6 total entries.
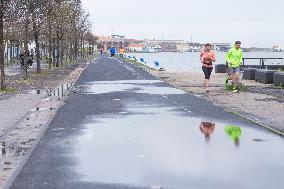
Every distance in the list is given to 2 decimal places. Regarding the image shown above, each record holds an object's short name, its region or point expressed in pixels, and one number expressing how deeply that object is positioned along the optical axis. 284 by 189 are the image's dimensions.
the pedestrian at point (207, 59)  22.92
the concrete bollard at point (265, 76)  28.18
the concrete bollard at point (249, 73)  31.50
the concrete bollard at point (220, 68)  43.78
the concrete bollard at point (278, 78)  25.59
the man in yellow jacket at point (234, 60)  22.81
